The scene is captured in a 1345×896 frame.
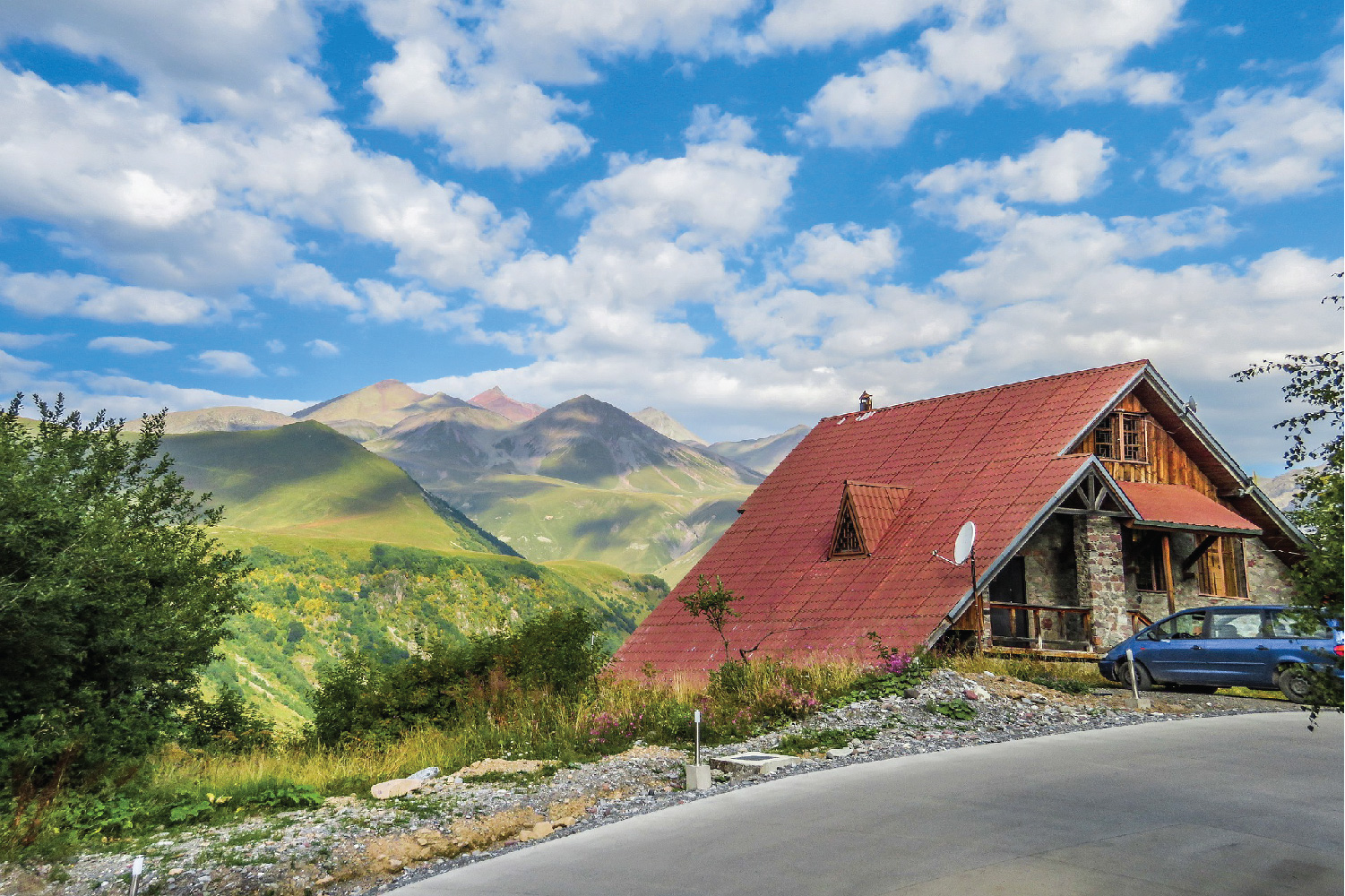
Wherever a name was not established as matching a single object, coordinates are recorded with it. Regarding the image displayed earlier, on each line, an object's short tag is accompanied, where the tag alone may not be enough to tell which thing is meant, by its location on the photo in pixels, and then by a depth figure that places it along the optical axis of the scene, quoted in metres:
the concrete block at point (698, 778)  10.42
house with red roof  20.36
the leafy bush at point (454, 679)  17.52
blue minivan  15.93
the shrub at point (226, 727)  17.22
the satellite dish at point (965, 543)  18.80
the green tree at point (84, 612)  10.66
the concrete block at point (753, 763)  11.12
